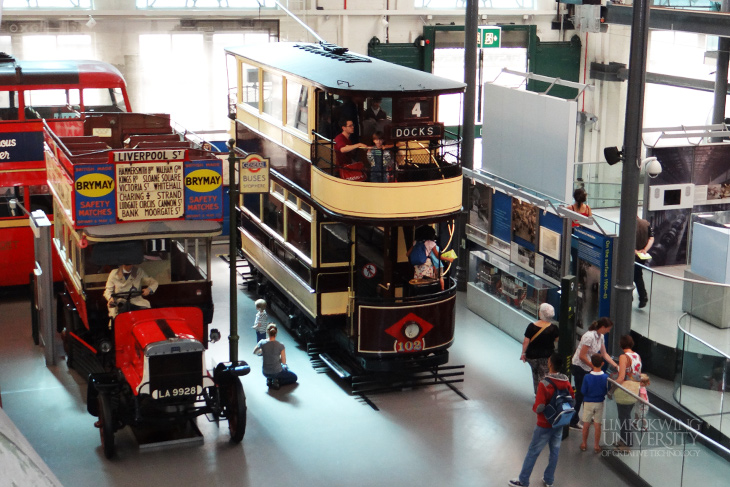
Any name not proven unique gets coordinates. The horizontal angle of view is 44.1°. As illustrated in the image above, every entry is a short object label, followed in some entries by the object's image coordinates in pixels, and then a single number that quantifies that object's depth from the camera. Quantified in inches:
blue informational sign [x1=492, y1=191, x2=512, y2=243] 564.4
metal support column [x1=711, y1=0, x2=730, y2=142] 706.8
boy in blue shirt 373.4
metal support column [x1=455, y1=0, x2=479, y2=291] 601.0
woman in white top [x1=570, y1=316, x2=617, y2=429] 396.2
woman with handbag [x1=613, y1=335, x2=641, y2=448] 364.5
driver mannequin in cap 412.5
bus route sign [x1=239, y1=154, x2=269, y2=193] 421.4
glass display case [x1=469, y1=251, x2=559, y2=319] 527.2
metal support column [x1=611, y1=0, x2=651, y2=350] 414.9
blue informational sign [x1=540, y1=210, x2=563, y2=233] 503.8
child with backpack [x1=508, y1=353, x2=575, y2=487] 335.3
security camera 543.5
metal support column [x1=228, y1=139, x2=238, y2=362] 406.9
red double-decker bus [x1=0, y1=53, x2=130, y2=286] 597.0
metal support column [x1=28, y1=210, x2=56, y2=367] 480.7
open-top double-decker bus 379.2
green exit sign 883.4
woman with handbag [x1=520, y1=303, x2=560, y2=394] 419.5
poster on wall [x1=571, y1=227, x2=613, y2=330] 477.7
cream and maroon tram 441.7
